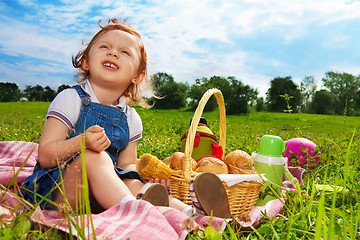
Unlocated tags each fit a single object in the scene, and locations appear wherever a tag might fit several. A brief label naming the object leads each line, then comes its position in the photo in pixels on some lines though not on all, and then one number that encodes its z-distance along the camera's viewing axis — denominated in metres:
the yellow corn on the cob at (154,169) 2.16
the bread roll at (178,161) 2.34
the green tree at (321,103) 32.06
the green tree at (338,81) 37.59
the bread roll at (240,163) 2.32
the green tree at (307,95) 30.02
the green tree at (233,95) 23.38
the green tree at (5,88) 25.46
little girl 1.97
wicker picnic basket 2.06
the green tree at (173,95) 23.75
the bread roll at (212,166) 2.22
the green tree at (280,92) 29.80
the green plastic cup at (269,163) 2.42
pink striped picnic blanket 1.47
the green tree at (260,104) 27.22
